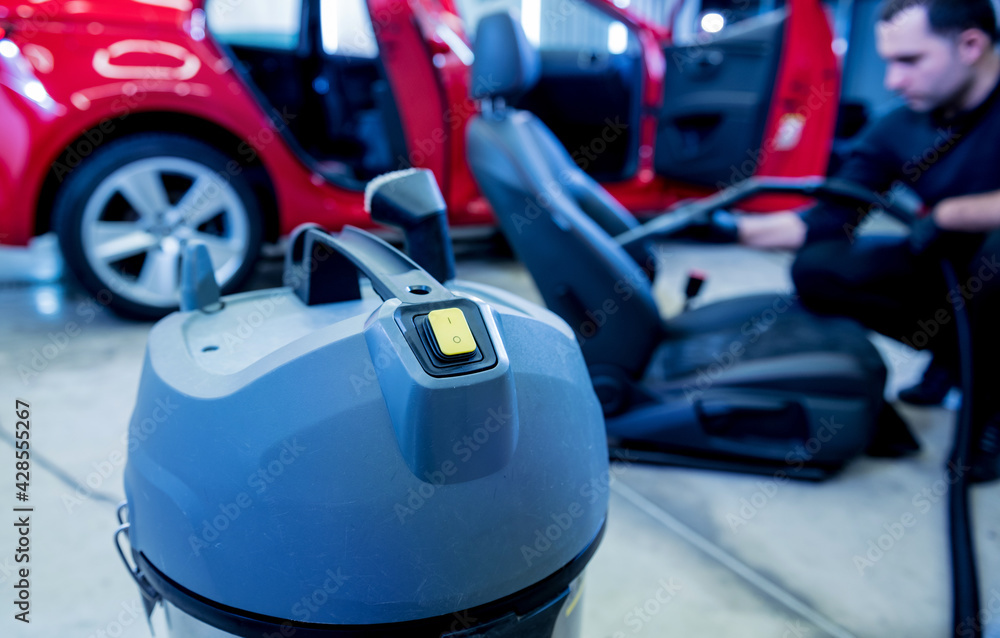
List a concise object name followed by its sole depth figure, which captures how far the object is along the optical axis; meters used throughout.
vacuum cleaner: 0.45
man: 1.32
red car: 1.68
